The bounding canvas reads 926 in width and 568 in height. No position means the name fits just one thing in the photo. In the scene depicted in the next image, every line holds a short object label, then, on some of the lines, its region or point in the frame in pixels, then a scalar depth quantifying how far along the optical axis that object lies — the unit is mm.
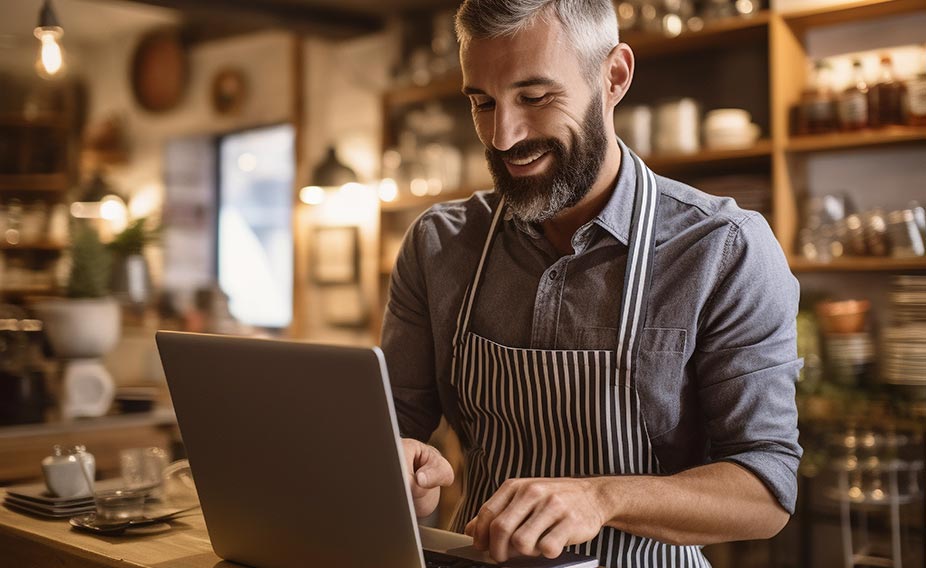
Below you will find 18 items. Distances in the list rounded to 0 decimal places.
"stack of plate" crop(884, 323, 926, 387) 3178
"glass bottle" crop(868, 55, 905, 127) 3344
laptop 992
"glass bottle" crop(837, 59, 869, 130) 3375
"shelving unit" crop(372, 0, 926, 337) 3396
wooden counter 1284
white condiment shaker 1662
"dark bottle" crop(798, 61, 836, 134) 3449
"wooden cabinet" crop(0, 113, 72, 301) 5102
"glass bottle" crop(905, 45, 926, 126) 3238
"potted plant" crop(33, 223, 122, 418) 3241
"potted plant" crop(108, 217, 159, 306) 3742
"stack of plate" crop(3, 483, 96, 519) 1577
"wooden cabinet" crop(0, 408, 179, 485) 3088
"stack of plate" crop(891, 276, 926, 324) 3199
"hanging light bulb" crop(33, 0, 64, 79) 2754
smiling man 1334
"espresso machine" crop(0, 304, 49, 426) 3232
